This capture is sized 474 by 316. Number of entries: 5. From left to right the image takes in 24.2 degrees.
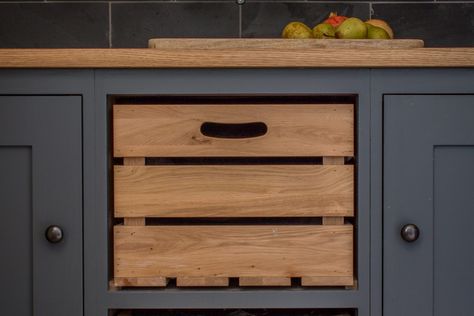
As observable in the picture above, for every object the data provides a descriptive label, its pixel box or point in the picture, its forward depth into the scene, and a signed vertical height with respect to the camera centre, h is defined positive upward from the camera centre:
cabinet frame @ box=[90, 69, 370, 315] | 2.09 +0.11
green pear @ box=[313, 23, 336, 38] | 2.32 +0.27
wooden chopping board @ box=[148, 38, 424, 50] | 2.18 +0.21
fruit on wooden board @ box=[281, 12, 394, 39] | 2.28 +0.27
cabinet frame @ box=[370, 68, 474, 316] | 2.09 +0.12
